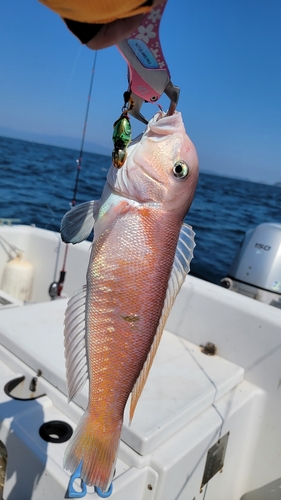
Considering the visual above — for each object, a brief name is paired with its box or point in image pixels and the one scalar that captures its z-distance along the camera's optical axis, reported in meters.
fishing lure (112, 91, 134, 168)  0.32
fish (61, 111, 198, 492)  0.34
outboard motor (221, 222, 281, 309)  2.98
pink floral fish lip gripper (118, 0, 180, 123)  0.26
